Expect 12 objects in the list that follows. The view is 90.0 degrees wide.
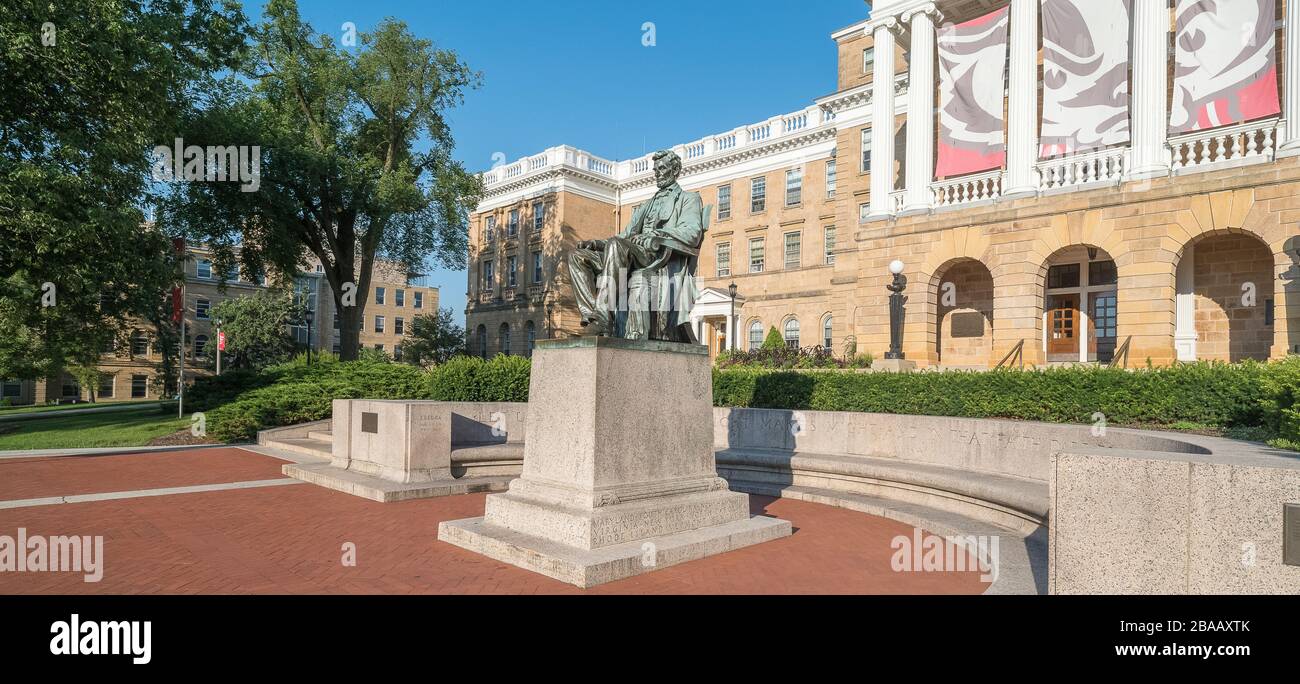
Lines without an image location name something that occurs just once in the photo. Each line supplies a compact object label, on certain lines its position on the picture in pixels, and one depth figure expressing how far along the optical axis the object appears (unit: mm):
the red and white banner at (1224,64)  17203
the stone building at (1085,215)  17531
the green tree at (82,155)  14789
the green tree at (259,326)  55688
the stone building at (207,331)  59406
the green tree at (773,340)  34844
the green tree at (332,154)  25922
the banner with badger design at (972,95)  22062
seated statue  6992
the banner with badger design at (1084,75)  19750
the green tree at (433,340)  55500
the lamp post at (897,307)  21453
